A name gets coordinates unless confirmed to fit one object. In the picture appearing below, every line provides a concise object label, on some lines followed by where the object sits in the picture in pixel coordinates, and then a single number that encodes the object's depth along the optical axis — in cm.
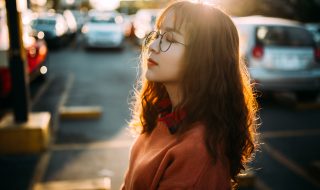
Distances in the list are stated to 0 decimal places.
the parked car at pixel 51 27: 1683
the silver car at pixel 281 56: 748
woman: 142
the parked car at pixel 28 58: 665
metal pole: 502
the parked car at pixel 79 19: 2988
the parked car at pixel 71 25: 2118
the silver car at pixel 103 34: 1623
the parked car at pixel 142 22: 1825
